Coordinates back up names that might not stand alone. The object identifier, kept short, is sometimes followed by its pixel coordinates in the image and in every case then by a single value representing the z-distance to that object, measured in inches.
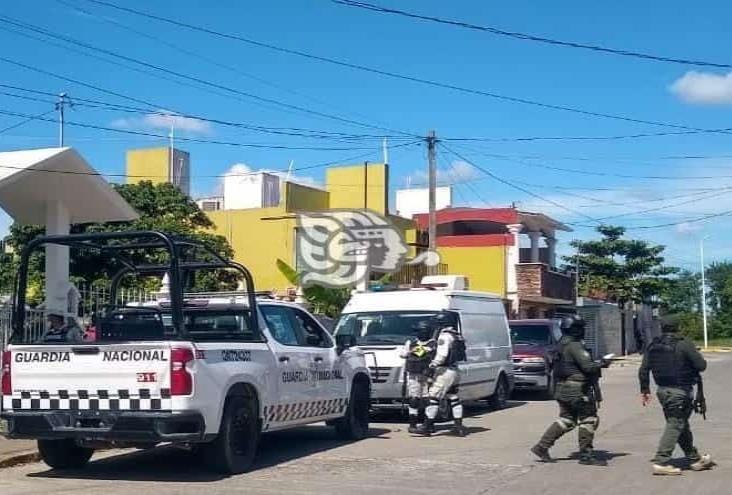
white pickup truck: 386.3
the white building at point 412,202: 1835.6
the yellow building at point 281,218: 1310.3
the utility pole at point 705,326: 2667.3
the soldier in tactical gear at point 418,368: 565.6
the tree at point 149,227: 1074.1
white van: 620.1
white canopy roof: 709.9
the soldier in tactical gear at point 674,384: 422.6
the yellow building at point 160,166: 1433.3
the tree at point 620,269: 2249.0
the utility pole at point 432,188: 1117.7
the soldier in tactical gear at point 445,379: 559.2
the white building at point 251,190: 1459.2
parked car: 853.2
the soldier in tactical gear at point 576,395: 447.5
